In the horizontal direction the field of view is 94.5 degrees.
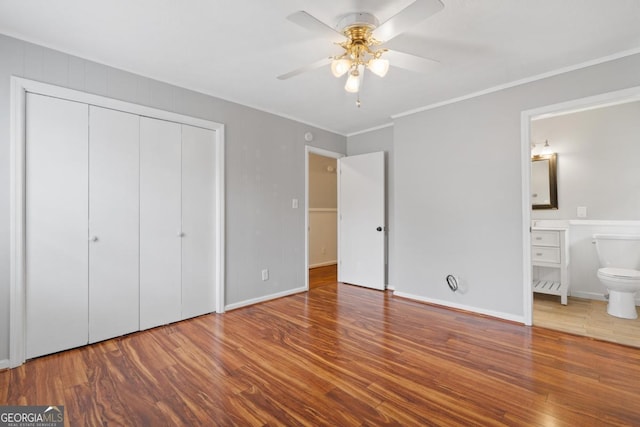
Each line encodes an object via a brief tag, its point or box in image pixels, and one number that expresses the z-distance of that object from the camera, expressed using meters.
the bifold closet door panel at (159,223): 2.74
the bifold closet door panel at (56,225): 2.19
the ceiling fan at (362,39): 1.59
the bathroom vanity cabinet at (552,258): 3.44
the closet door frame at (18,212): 2.09
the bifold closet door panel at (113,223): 2.46
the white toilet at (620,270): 2.96
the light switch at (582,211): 3.69
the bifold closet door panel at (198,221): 3.03
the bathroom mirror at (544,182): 3.89
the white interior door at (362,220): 4.21
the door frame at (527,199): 2.84
